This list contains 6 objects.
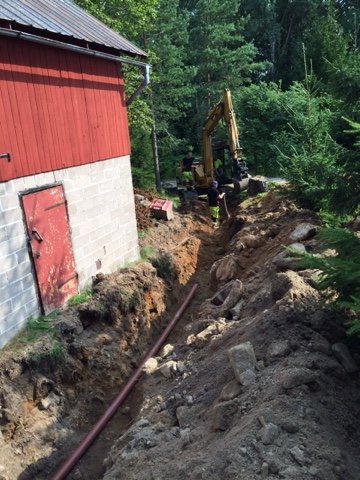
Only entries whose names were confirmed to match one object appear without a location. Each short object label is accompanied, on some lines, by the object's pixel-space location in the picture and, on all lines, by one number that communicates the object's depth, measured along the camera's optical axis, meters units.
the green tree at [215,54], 27.69
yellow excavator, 17.81
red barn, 7.84
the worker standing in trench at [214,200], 17.44
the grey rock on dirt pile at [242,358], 5.67
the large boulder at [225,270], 11.78
